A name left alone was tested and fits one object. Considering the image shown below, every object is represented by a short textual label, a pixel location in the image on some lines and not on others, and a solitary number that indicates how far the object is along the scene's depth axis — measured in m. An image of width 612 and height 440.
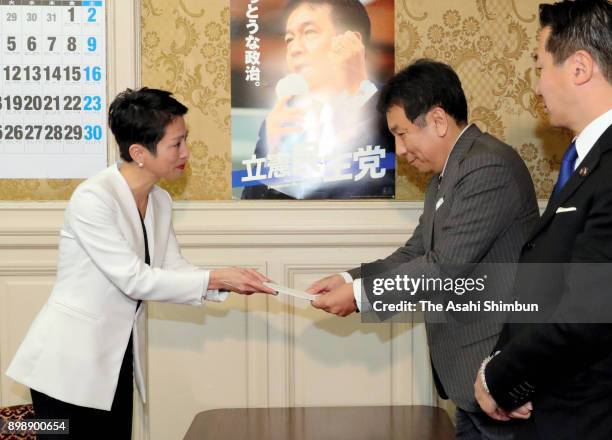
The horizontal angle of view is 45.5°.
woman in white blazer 2.38
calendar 3.22
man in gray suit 2.12
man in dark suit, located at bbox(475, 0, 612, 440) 1.48
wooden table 2.43
